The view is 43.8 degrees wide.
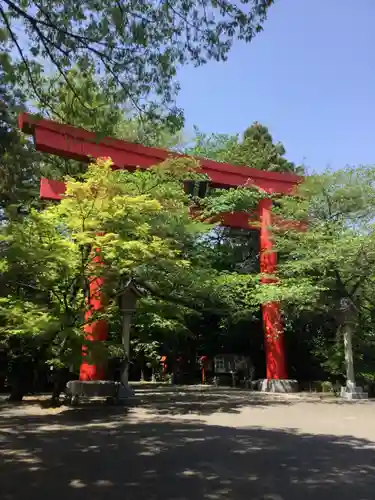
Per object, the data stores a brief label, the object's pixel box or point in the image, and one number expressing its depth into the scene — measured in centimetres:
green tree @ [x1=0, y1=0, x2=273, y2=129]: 611
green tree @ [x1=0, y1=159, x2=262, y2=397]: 1098
